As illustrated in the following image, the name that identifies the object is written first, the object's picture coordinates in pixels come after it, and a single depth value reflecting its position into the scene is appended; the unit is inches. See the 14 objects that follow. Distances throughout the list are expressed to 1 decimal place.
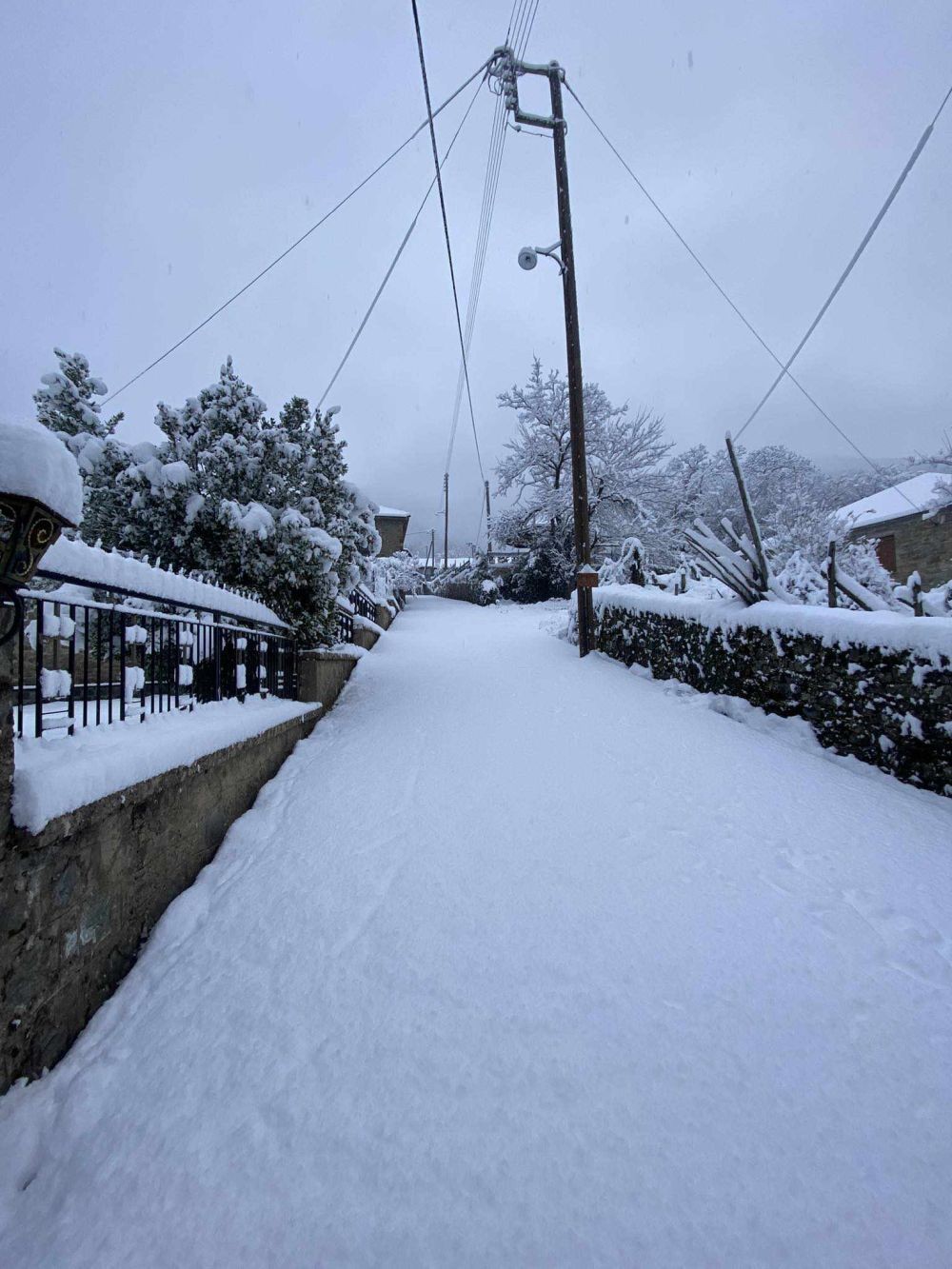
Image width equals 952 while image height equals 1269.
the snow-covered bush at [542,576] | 911.0
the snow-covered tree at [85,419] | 207.0
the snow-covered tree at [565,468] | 860.0
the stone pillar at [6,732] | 70.6
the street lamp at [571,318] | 367.6
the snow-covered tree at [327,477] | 233.8
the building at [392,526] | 1675.7
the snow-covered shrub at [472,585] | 1002.1
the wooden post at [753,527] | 217.9
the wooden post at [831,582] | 194.0
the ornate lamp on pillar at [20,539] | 67.9
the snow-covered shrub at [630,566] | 414.3
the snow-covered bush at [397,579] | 529.5
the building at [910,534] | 828.0
